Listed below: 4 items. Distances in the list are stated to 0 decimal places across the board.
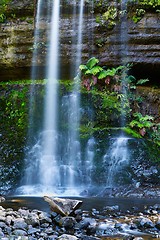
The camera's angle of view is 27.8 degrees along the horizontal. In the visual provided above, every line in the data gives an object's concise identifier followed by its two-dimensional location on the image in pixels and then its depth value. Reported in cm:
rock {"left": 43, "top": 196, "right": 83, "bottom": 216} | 488
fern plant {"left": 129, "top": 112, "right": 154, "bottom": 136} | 1041
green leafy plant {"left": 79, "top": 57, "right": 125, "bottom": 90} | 1140
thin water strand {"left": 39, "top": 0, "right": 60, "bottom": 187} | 925
